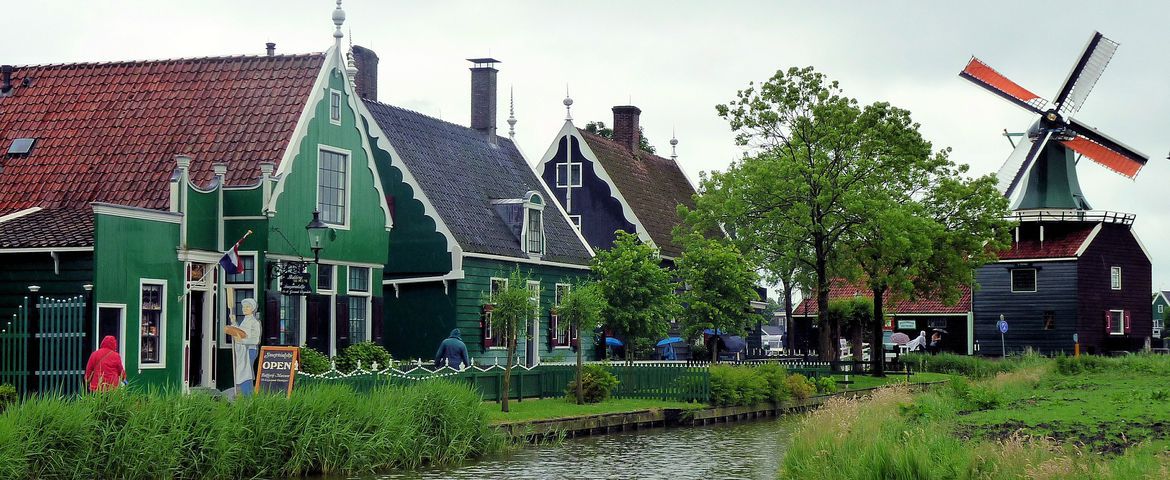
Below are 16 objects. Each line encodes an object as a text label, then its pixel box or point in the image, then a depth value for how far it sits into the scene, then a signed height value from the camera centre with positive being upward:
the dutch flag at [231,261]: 26.58 +1.03
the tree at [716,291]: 38.31 +0.67
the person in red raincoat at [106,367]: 20.36 -0.73
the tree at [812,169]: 42.75 +4.45
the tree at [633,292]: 32.56 +0.55
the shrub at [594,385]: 29.49 -1.44
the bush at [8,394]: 20.03 -1.10
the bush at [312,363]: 27.08 -0.89
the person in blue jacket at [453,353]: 28.17 -0.73
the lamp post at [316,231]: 26.98 +1.61
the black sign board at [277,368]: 22.88 -0.84
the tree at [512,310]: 27.27 +0.11
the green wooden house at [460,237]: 34.88 +2.03
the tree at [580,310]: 29.11 +0.12
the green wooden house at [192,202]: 25.55 +2.30
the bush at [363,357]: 29.69 -0.86
